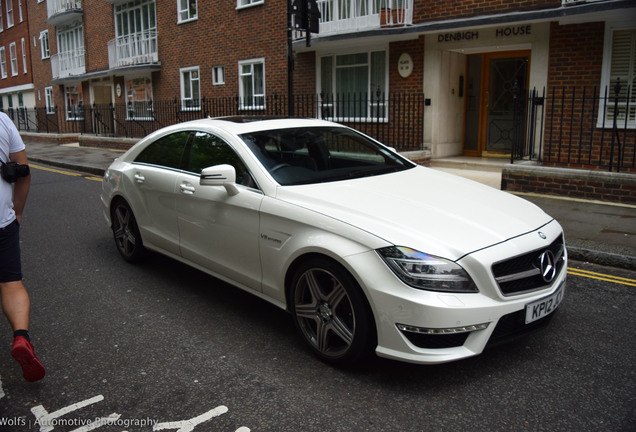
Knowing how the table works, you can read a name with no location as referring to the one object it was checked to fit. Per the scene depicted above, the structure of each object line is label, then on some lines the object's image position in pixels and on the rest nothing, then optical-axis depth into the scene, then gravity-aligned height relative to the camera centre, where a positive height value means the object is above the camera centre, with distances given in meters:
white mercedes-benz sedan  3.12 -0.77
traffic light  9.12 +1.72
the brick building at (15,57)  37.66 +4.56
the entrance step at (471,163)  12.15 -1.04
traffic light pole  9.25 +0.99
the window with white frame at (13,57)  39.47 +4.56
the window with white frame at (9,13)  39.17 +7.68
